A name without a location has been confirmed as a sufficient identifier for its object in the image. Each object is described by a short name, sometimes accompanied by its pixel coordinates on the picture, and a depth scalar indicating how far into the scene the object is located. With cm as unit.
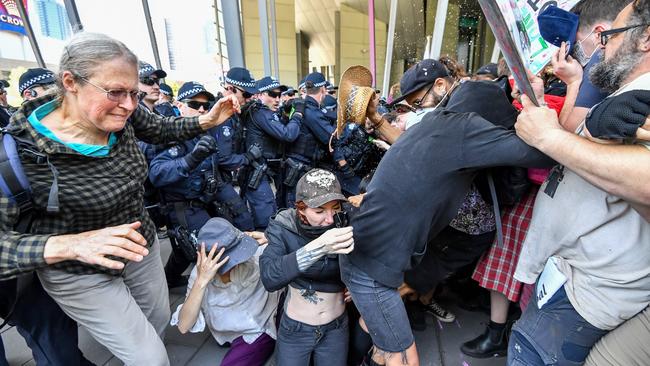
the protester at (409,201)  112
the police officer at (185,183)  246
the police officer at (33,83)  366
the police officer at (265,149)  349
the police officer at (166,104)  361
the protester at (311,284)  171
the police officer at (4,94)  438
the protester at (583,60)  117
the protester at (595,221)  84
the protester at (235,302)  190
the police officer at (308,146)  387
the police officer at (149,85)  333
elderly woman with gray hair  113
